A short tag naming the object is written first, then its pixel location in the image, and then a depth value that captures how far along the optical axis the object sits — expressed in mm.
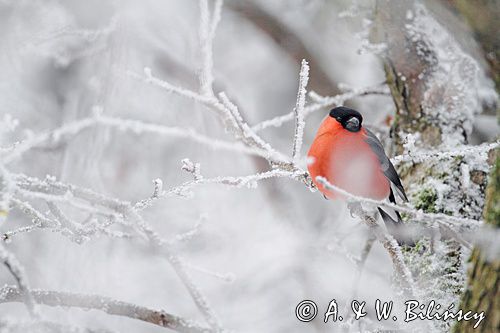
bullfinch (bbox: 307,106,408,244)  6238
